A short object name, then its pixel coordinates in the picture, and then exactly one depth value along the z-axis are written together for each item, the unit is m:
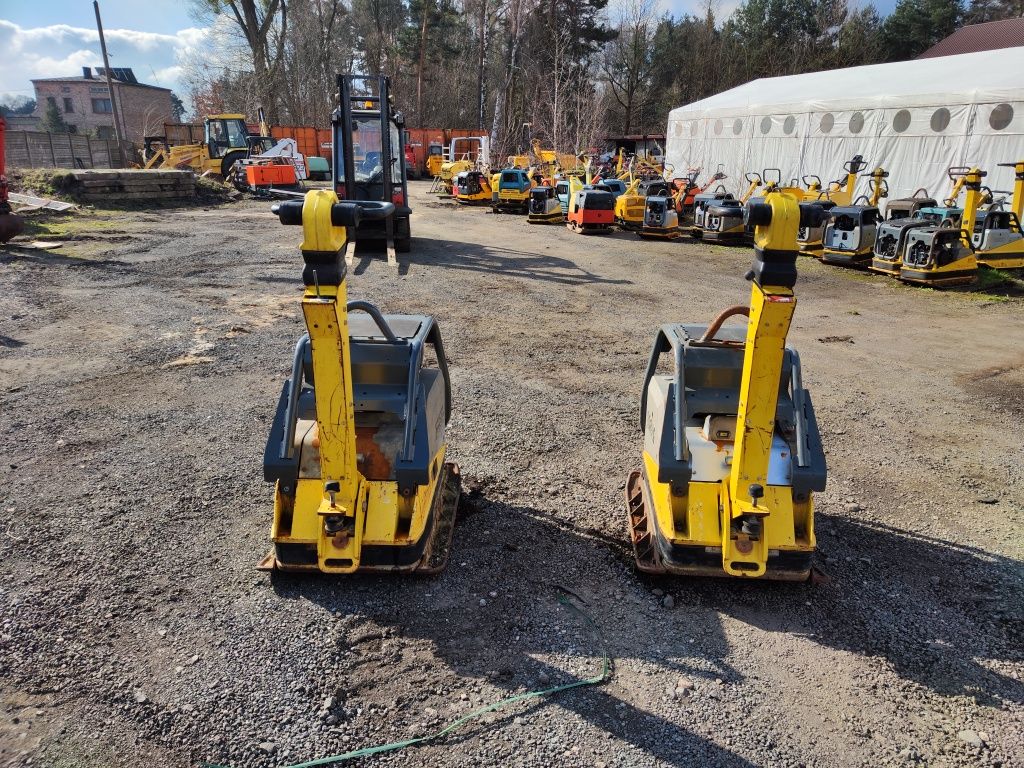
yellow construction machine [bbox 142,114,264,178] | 25.72
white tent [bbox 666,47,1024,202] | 15.27
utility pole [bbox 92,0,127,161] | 27.57
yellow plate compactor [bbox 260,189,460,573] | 2.66
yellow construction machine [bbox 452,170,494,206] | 21.73
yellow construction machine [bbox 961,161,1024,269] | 11.32
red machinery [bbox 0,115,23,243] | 11.68
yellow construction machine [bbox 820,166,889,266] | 12.40
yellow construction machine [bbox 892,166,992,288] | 10.69
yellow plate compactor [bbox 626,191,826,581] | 2.68
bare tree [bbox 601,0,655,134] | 38.34
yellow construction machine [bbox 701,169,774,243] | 14.80
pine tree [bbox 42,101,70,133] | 61.16
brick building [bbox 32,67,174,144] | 64.94
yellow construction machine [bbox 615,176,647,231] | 16.70
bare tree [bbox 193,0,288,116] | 33.91
